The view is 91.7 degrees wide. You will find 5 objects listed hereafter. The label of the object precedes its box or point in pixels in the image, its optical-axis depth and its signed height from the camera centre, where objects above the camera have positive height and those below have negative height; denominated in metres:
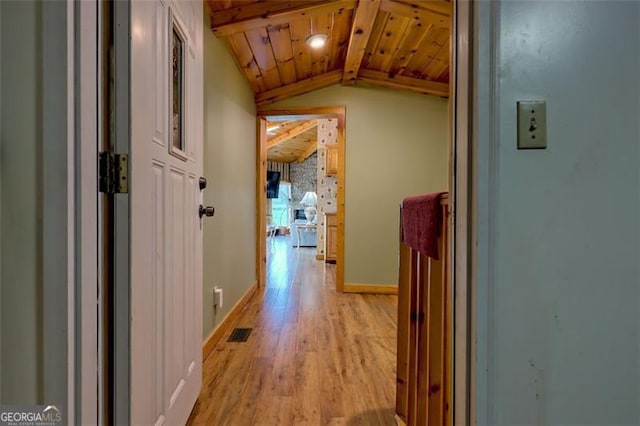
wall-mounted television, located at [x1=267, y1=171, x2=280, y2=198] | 11.05 +1.08
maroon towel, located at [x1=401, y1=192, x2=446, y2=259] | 0.91 -0.03
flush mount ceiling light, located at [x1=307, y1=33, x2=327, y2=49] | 2.60 +1.48
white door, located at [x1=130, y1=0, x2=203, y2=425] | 0.89 +0.01
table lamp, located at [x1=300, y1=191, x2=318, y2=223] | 8.86 +0.25
